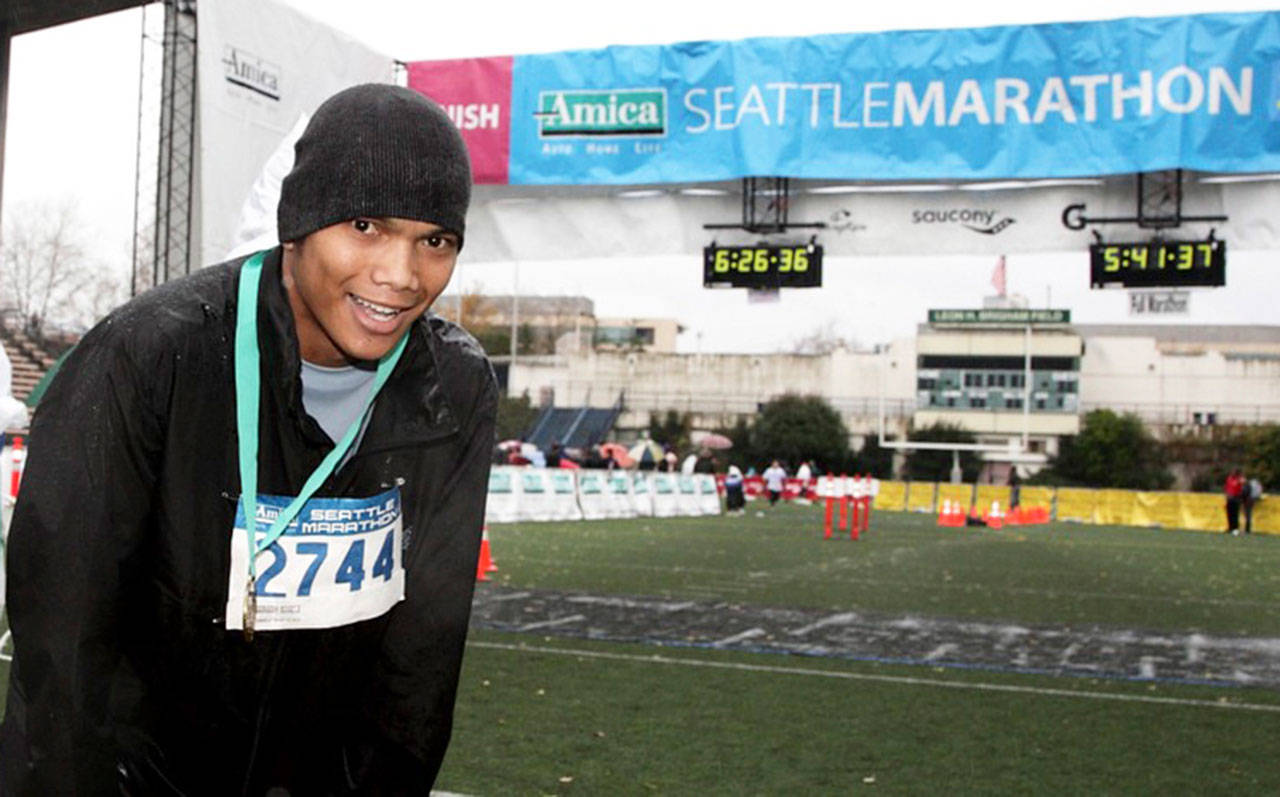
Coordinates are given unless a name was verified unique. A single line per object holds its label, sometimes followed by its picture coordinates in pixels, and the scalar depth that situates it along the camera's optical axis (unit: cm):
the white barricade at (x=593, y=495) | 2731
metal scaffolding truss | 1091
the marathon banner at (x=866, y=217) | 1381
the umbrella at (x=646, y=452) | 4417
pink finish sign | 1438
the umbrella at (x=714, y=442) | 5497
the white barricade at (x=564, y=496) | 2589
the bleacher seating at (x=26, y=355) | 2306
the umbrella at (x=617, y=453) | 4072
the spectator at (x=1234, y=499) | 3500
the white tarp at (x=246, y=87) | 1085
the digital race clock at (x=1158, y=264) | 1386
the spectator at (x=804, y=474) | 4820
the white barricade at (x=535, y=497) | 2477
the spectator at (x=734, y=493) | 3294
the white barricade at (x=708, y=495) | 3306
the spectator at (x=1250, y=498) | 3608
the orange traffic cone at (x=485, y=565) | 1390
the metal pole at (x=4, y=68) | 638
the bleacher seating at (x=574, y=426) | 6725
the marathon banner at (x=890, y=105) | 1259
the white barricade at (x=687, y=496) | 3212
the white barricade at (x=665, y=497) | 3105
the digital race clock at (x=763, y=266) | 1459
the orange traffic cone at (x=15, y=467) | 980
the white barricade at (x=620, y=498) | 2864
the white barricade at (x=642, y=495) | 3014
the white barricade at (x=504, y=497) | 2390
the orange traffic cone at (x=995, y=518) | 3119
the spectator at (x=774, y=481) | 3878
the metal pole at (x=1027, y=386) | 7088
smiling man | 185
